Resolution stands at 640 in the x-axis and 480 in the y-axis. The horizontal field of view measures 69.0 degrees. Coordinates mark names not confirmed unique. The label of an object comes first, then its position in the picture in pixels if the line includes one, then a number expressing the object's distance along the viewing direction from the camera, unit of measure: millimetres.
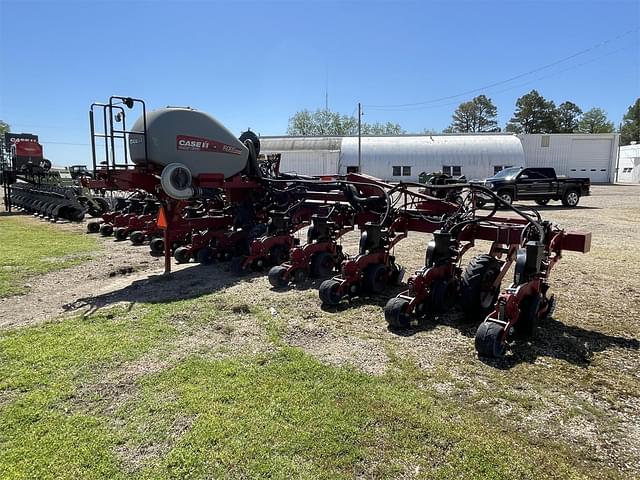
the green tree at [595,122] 96225
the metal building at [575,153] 41012
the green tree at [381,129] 80975
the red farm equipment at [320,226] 5062
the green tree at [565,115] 75750
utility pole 36531
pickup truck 19594
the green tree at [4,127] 70562
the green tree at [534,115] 75625
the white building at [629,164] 47375
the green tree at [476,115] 82250
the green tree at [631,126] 92712
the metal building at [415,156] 36875
